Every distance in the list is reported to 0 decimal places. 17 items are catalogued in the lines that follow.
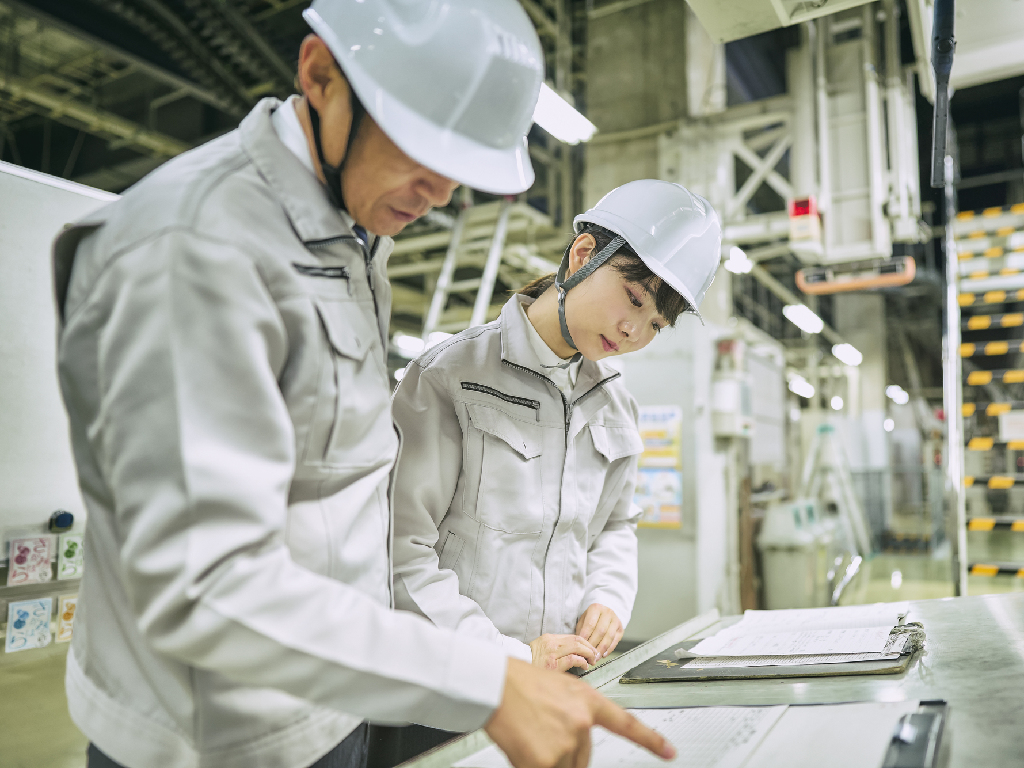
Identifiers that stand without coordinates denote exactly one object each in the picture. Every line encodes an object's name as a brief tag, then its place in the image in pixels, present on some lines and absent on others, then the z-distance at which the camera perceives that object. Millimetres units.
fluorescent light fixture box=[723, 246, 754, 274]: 5434
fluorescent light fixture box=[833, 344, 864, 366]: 12766
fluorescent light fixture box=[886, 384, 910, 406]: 15188
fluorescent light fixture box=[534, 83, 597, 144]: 4539
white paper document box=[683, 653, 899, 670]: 1332
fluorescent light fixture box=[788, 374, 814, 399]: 12891
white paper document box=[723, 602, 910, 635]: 1722
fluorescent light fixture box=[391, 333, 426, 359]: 6349
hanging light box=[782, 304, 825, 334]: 8891
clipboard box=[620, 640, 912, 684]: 1259
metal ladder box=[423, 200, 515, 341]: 6238
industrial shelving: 4290
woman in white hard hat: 1551
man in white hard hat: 714
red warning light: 5352
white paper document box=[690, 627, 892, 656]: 1432
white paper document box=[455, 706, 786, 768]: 930
